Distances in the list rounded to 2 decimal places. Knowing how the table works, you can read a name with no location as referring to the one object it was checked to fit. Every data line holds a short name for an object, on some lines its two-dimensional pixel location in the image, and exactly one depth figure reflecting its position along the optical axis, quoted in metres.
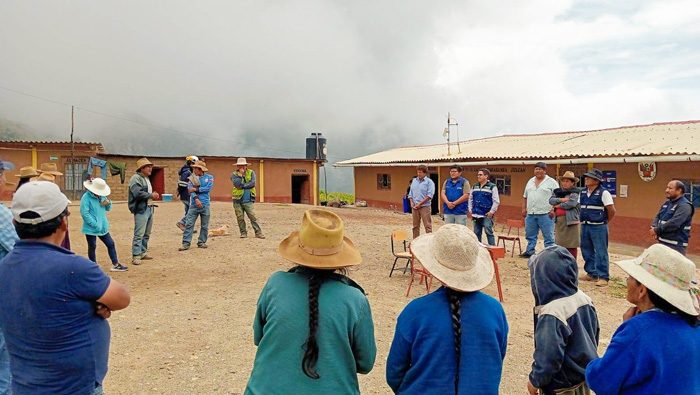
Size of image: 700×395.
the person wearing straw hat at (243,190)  10.50
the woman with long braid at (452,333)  2.02
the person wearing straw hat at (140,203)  7.80
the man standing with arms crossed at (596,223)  7.10
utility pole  25.15
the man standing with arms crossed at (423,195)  9.11
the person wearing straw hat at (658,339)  1.88
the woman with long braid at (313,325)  1.98
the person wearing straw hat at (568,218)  7.48
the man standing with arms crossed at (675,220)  6.12
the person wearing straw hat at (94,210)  6.70
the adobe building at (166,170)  25.33
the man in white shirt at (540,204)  8.39
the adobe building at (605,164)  12.55
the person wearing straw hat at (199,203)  9.32
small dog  11.41
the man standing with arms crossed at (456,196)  8.62
